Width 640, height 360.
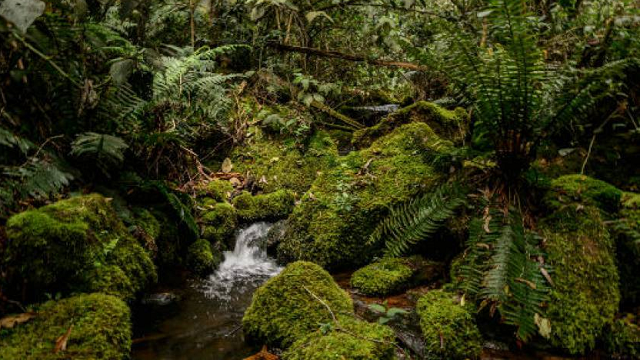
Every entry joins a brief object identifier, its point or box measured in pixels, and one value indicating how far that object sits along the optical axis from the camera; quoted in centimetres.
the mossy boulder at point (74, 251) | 214
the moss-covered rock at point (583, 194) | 273
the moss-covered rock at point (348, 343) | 195
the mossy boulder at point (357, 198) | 354
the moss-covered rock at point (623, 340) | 223
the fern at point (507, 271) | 215
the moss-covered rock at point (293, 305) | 236
